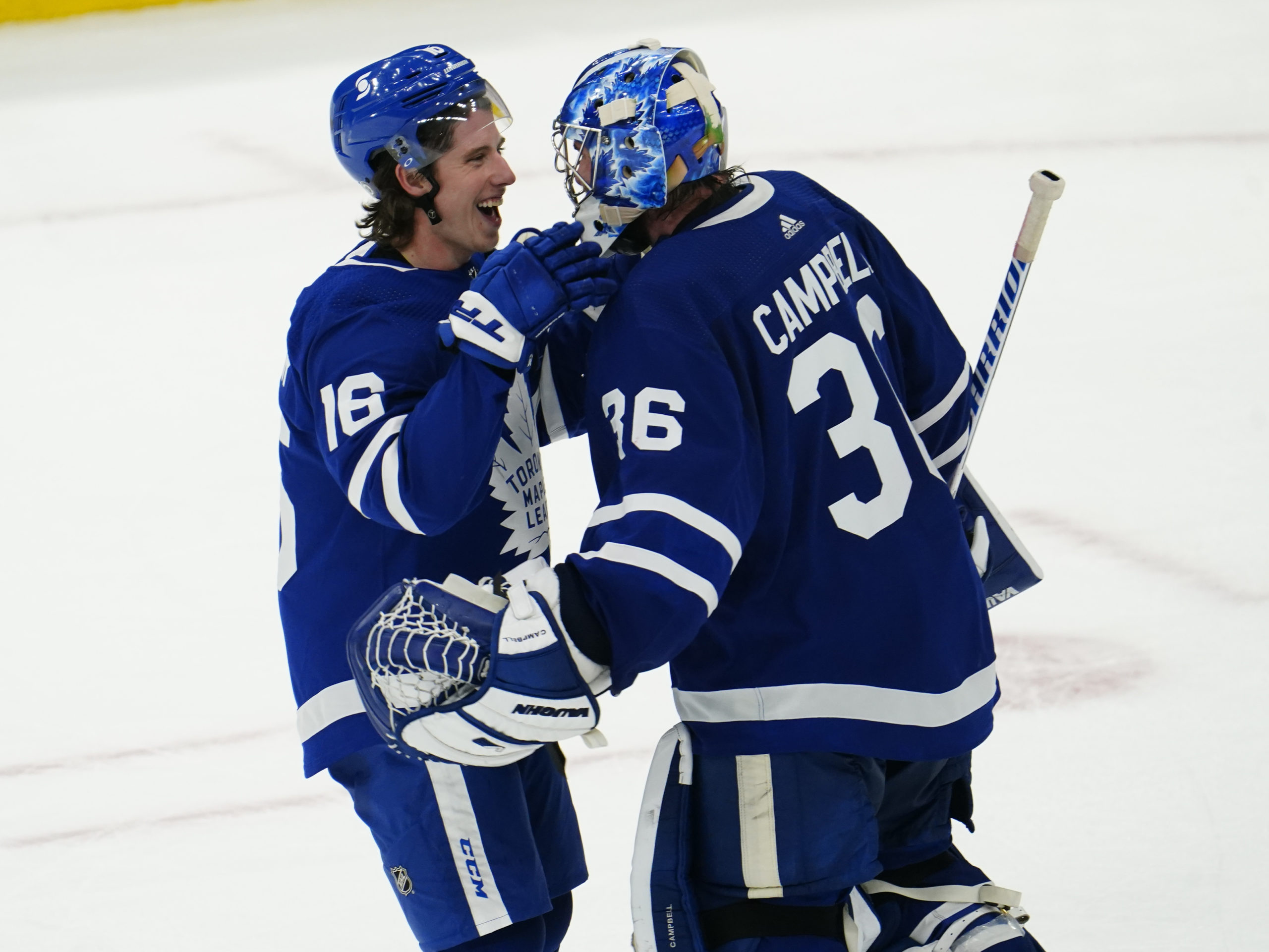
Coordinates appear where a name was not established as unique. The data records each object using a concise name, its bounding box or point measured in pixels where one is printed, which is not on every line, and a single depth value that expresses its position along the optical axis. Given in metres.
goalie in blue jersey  13.19
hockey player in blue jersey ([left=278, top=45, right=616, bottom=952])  13.55
